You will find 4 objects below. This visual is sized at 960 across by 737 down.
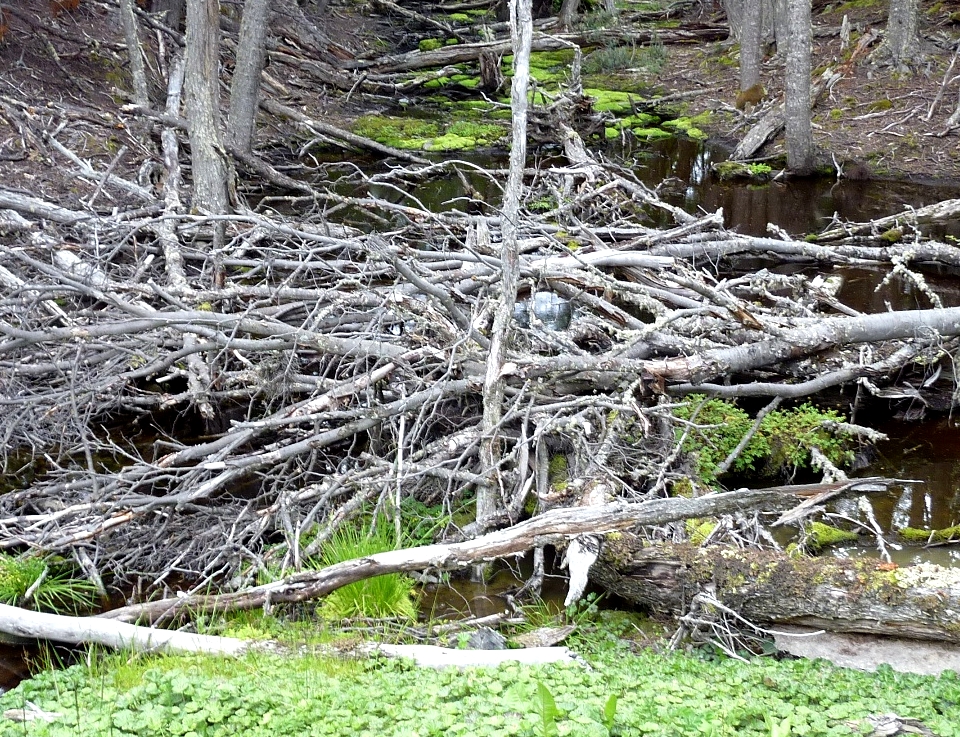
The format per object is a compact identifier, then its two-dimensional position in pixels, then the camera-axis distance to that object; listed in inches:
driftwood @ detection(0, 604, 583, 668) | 173.2
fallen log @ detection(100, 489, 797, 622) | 189.8
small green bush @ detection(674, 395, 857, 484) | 263.0
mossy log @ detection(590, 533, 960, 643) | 173.8
